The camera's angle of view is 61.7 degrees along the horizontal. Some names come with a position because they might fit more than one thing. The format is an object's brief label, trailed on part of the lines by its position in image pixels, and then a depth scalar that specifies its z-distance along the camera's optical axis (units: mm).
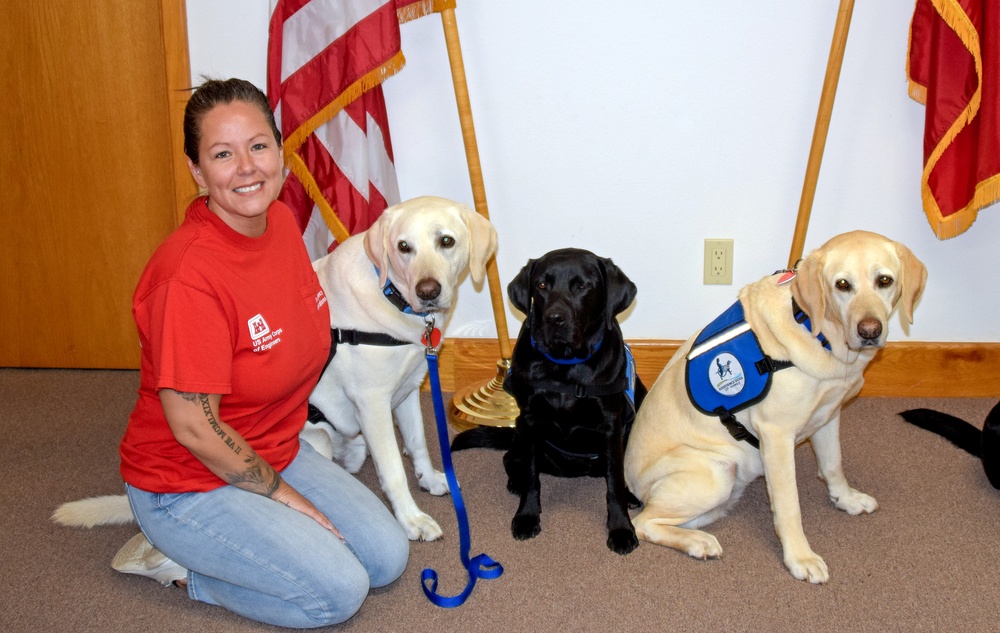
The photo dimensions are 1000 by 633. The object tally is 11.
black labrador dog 2602
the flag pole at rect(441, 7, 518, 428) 3438
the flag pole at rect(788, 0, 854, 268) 3227
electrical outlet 3777
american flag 3363
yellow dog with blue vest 2330
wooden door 3934
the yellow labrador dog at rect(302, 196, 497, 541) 2541
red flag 3107
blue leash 2395
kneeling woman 2090
